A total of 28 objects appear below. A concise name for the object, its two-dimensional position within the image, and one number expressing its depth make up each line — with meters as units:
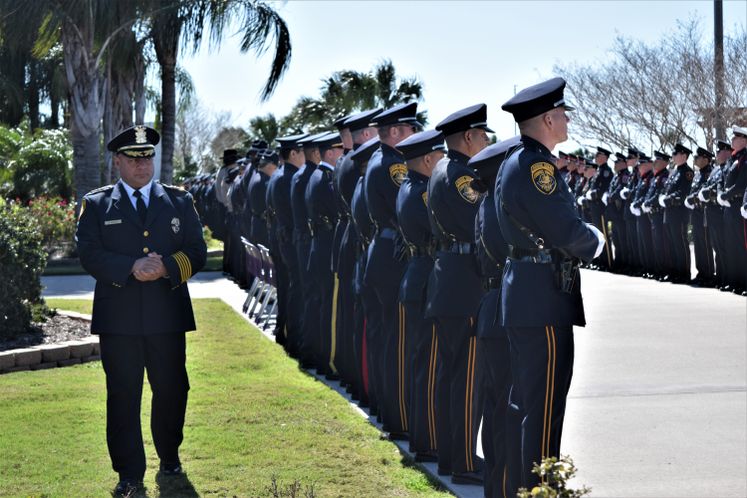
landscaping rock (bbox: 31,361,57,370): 10.70
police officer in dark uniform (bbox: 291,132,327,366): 10.45
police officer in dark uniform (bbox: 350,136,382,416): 8.07
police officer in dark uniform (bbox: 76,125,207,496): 6.44
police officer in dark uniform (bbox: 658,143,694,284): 18.25
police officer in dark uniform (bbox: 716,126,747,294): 15.60
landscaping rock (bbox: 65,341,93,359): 11.02
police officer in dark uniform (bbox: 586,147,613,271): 22.64
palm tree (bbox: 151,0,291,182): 22.77
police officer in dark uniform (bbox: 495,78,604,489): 5.12
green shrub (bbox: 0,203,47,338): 11.02
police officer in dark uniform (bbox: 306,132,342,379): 9.83
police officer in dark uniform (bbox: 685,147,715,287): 17.31
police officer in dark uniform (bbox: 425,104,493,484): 6.25
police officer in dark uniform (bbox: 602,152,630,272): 21.53
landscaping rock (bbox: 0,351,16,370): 10.38
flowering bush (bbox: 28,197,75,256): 26.52
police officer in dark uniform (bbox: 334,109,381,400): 8.73
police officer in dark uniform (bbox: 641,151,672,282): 19.17
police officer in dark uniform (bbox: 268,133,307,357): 11.32
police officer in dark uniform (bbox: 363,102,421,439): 7.52
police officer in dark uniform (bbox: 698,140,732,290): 16.67
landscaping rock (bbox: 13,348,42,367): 10.54
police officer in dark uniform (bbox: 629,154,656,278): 19.92
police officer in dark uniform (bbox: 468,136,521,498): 5.63
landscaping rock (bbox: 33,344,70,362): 10.77
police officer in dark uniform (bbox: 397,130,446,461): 6.88
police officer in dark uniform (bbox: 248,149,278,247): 13.94
